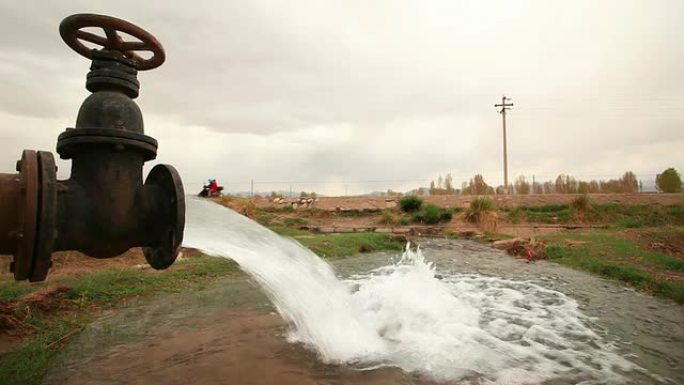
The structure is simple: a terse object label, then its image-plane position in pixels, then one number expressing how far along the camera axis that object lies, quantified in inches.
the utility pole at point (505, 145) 1107.9
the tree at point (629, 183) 1105.7
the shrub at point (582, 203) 747.7
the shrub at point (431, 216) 725.9
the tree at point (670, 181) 1089.4
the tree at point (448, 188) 1208.9
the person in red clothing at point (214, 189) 796.7
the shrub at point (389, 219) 742.6
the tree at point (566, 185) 1136.2
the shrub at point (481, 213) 667.4
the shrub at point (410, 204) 828.0
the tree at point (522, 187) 1149.7
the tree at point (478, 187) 1105.3
